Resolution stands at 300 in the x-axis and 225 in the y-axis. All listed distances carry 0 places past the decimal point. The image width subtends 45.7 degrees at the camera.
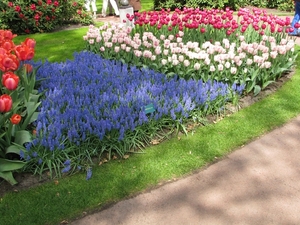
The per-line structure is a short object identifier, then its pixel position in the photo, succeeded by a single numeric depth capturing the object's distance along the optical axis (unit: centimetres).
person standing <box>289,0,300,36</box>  873
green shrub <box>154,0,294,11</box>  1291
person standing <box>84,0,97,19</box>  1177
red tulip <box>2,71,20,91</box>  299
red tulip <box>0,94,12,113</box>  281
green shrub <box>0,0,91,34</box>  941
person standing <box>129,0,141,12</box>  974
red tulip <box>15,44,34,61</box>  352
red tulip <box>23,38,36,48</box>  368
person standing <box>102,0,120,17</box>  1179
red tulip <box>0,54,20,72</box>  320
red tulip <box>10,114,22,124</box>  293
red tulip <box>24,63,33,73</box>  397
